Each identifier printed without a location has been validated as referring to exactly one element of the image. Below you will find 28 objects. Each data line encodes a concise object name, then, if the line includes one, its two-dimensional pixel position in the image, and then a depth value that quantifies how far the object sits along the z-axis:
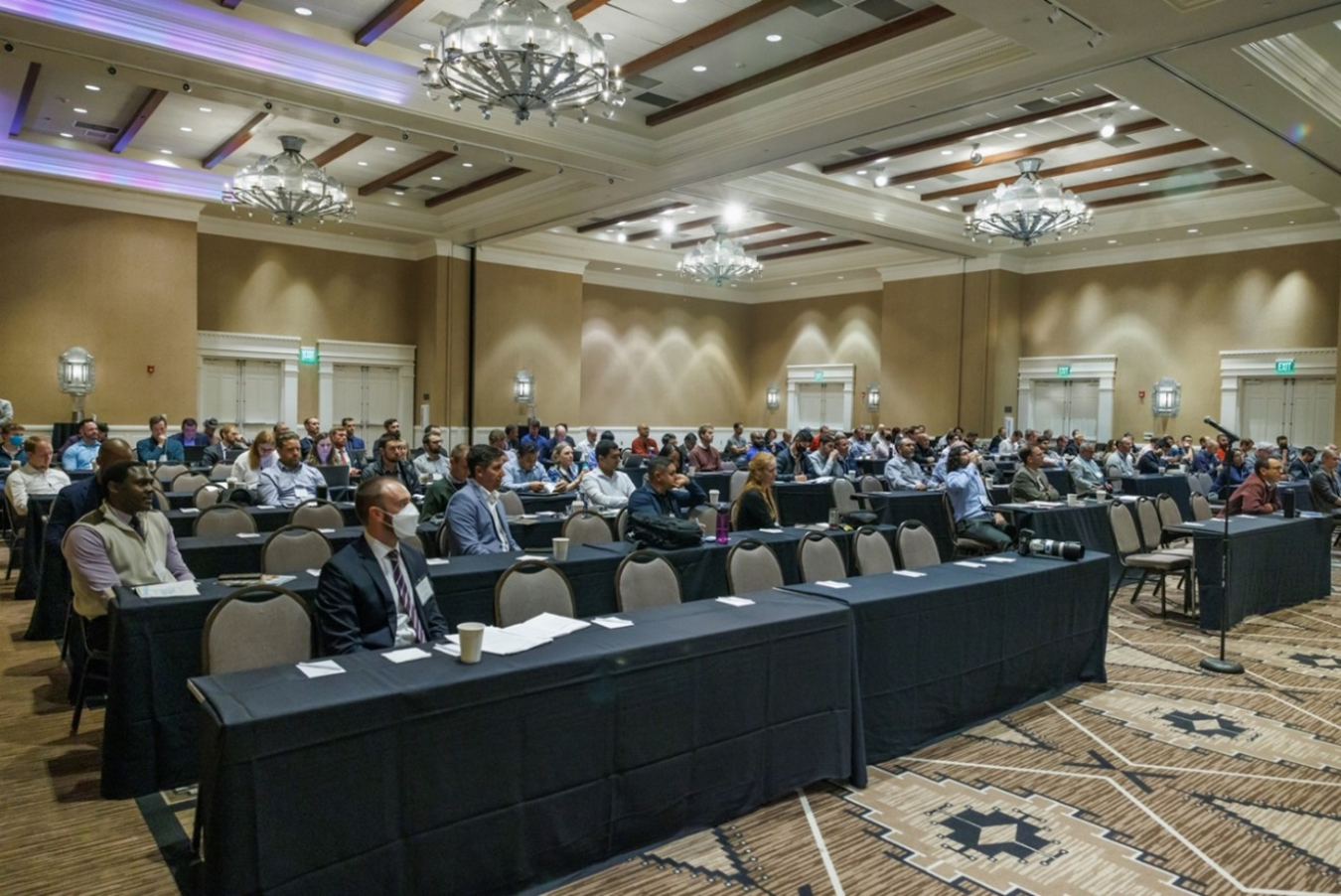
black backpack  5.75
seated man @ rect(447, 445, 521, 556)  5.45
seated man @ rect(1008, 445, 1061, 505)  9.05
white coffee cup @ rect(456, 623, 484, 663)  2.87
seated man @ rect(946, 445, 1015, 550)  8.12
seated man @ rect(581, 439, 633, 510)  7.91
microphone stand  5.94
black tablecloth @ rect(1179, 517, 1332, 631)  7.03
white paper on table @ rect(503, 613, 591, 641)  3.30
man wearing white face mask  3.38
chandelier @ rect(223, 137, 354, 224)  11.09
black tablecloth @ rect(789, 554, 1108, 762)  4.18
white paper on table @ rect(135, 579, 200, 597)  3.98
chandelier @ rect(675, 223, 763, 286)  16.00
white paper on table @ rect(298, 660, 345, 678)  2.81
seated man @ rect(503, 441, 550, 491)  8.95
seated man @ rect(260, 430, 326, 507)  7.69
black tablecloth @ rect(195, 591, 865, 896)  2.41
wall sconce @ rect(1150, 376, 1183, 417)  17.02
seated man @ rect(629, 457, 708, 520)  6.04
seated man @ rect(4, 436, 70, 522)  7.70
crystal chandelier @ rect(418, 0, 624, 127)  6.89
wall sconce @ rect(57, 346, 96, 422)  13.44
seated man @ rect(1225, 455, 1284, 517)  8.73
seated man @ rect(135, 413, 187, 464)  12.44
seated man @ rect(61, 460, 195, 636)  4.18
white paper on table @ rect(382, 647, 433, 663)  3.00
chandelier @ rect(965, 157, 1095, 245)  11.90
